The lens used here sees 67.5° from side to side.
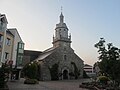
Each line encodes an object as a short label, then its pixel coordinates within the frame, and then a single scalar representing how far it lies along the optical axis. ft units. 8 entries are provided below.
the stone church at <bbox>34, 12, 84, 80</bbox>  77.35
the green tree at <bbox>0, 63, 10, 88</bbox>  31.64
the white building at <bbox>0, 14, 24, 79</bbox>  49.52
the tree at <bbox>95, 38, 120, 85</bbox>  31.18
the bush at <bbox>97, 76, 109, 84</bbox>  43.25
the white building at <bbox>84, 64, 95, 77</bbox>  143.58
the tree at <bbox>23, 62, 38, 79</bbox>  66.80
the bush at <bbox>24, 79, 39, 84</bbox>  47.83
